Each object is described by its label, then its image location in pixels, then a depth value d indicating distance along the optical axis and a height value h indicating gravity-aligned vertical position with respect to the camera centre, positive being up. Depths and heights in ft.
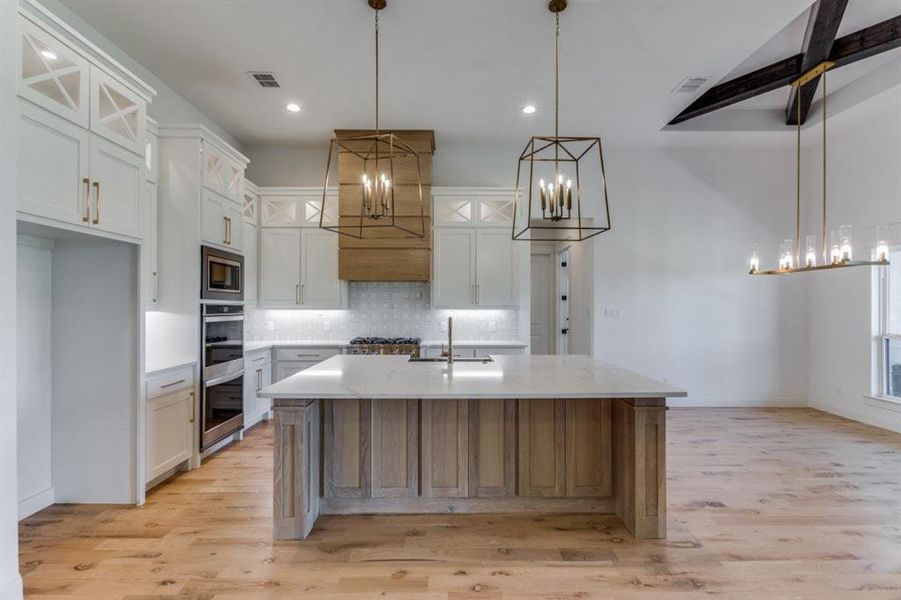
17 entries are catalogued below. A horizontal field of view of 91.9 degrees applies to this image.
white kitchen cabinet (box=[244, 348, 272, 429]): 14.79 -2.80
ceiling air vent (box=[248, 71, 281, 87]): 12.49 +6.52
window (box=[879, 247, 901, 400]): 15.06 -0.97
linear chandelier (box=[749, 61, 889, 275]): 10.70 +1.40
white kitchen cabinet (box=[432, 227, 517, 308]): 17.10 +1.28
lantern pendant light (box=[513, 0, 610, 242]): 18.08 +5.32
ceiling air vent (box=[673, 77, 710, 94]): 12.92 +6.59
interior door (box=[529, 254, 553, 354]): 24.26 -0.13
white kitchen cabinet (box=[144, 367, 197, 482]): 10.07 -2.95
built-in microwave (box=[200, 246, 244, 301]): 12.04 +0.78
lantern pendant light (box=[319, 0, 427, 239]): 16.43 +3.82
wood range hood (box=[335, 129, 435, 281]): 16.57 +2.37
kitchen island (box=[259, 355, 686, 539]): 8.92 -3.10
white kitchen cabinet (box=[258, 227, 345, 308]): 17.11 +1.28
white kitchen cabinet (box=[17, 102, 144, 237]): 7.14 +2.33
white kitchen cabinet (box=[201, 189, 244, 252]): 12.27 +2.37
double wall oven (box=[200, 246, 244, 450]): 12.07 -1.27
